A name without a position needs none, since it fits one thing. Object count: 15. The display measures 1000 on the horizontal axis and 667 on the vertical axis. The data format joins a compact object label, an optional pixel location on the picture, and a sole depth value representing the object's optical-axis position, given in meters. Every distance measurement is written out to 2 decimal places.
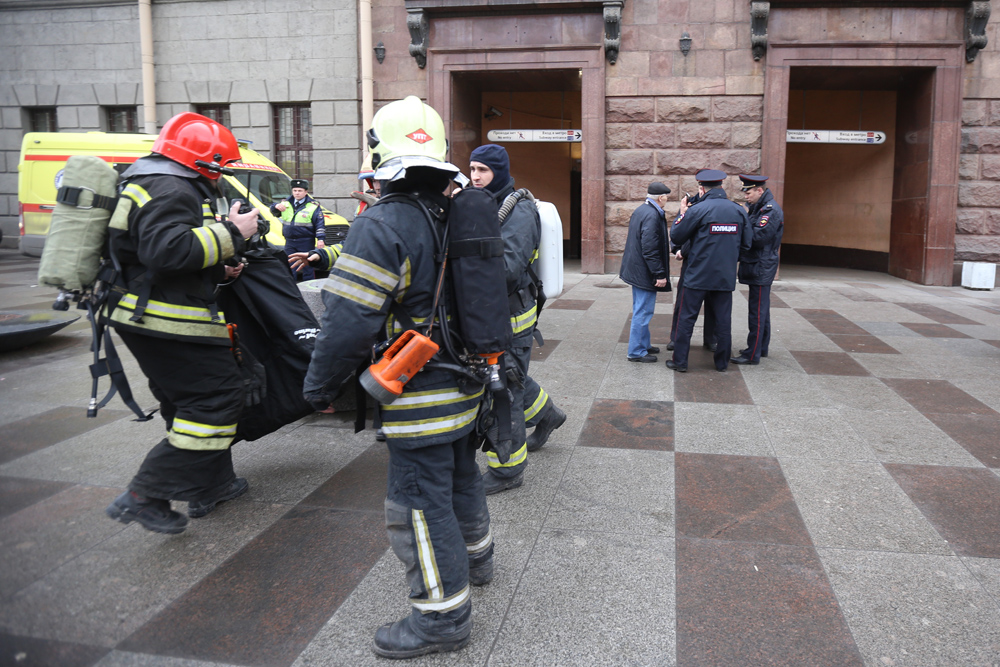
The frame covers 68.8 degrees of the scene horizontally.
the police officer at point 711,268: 6.47
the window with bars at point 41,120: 15.91
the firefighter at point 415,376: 2.36
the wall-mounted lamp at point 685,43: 12.91
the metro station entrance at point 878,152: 12.59
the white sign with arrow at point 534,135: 14.22
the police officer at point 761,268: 6.83
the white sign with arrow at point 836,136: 13.89
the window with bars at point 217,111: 14.85
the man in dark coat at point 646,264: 6.82
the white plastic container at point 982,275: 12.23
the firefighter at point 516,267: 3.65
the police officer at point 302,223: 9.58
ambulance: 11.15
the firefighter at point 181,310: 3.14
